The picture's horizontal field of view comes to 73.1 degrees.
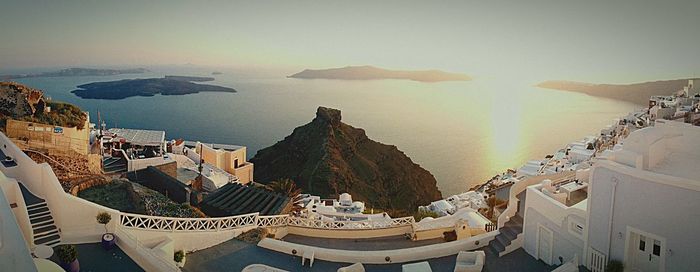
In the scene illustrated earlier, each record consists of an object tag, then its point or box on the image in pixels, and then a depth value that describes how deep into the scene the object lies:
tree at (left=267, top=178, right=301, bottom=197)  23.29
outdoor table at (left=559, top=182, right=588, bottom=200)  11.46
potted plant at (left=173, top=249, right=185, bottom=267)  10.65
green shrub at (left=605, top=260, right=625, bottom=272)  8.73
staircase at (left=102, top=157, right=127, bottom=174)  21.02
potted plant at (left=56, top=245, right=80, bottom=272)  8.19
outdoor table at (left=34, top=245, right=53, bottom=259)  8.38
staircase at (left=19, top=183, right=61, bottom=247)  9.32
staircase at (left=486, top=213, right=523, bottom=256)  11.66
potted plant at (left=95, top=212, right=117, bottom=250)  9.59
